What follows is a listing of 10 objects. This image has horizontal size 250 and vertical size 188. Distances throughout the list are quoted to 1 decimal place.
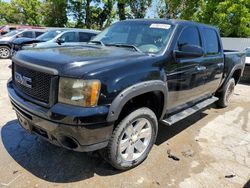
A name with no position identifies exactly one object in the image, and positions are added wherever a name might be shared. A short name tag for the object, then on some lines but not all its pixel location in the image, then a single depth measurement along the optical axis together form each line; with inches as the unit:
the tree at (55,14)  899.7
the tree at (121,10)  874.4
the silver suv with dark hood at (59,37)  280.8
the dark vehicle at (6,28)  534.9
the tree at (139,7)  876.7
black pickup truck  75.9
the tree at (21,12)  1025.0
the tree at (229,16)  538.3
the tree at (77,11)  849.0
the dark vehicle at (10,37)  370.8
